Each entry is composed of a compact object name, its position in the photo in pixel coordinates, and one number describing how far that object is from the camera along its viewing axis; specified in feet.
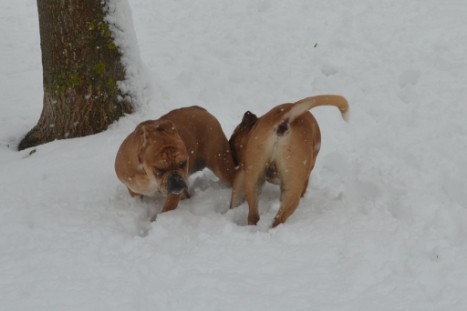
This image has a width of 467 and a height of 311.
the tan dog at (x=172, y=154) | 31.60
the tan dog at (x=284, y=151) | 30.35
